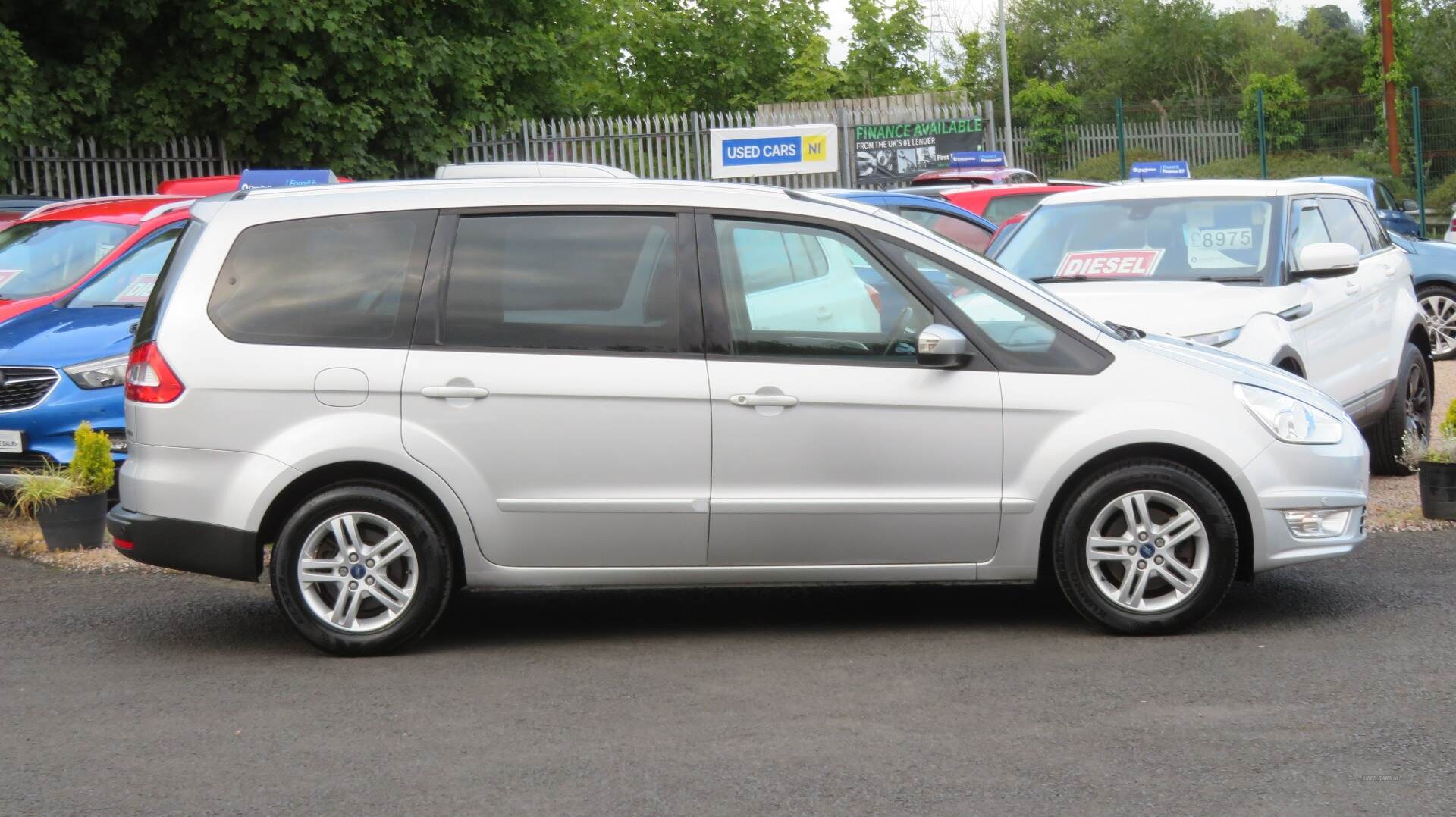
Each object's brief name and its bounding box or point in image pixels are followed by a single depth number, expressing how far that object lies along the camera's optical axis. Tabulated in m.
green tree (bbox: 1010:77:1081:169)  32.38
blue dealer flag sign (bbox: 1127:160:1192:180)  19.41
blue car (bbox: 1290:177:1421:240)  20.97
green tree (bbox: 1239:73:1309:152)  33.22
